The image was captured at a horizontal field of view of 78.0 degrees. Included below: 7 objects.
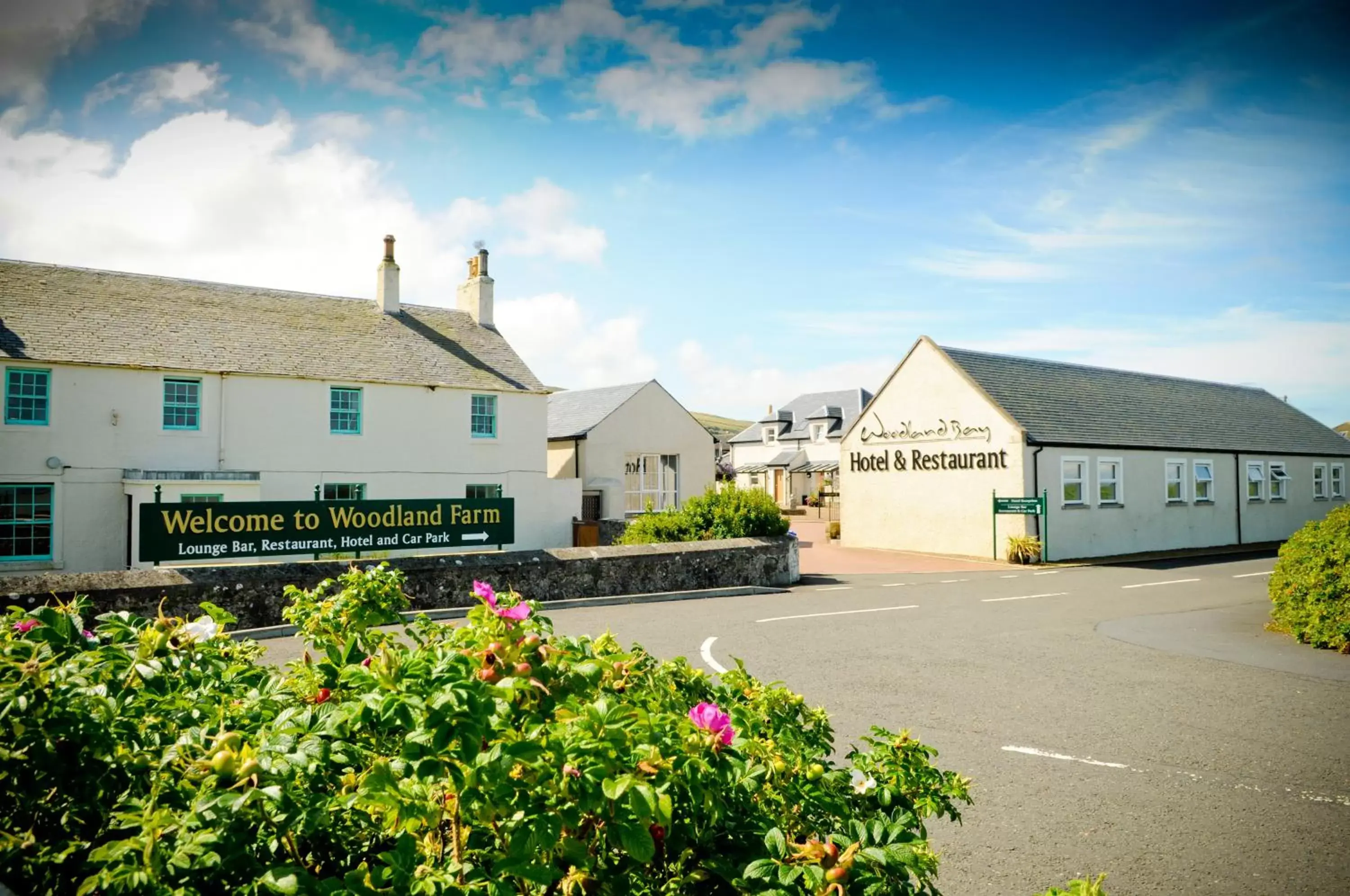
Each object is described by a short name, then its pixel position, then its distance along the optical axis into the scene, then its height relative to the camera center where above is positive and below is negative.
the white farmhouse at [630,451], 33.34 +1.39
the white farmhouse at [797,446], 60.18 +2.96
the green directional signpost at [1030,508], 24.39 -0.73
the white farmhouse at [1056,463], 26.12 +0.67
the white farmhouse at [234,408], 20.84 +2.24
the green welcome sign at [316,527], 13.88 -0.76
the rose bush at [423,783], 1.85 -0.72
